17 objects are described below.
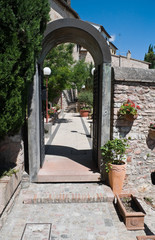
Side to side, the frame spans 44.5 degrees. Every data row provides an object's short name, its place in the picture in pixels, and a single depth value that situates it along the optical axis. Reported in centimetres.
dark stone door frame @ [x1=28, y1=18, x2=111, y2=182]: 392
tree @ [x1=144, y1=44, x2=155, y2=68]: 3032
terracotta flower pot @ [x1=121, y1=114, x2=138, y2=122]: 398
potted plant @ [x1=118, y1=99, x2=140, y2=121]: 390
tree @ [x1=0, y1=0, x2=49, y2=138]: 284
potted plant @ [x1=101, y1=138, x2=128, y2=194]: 391
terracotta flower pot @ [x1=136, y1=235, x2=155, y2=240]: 253
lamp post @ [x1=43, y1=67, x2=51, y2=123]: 839
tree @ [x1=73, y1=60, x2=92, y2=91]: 1412
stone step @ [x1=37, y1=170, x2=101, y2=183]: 424
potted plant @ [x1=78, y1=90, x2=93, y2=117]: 1734
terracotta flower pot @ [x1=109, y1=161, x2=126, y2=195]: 389
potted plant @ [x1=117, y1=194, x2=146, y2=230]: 306
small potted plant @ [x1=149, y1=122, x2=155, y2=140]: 417
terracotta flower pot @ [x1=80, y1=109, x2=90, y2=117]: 1727
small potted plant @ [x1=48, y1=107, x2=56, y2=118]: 1196
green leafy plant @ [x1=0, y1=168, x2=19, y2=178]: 349
